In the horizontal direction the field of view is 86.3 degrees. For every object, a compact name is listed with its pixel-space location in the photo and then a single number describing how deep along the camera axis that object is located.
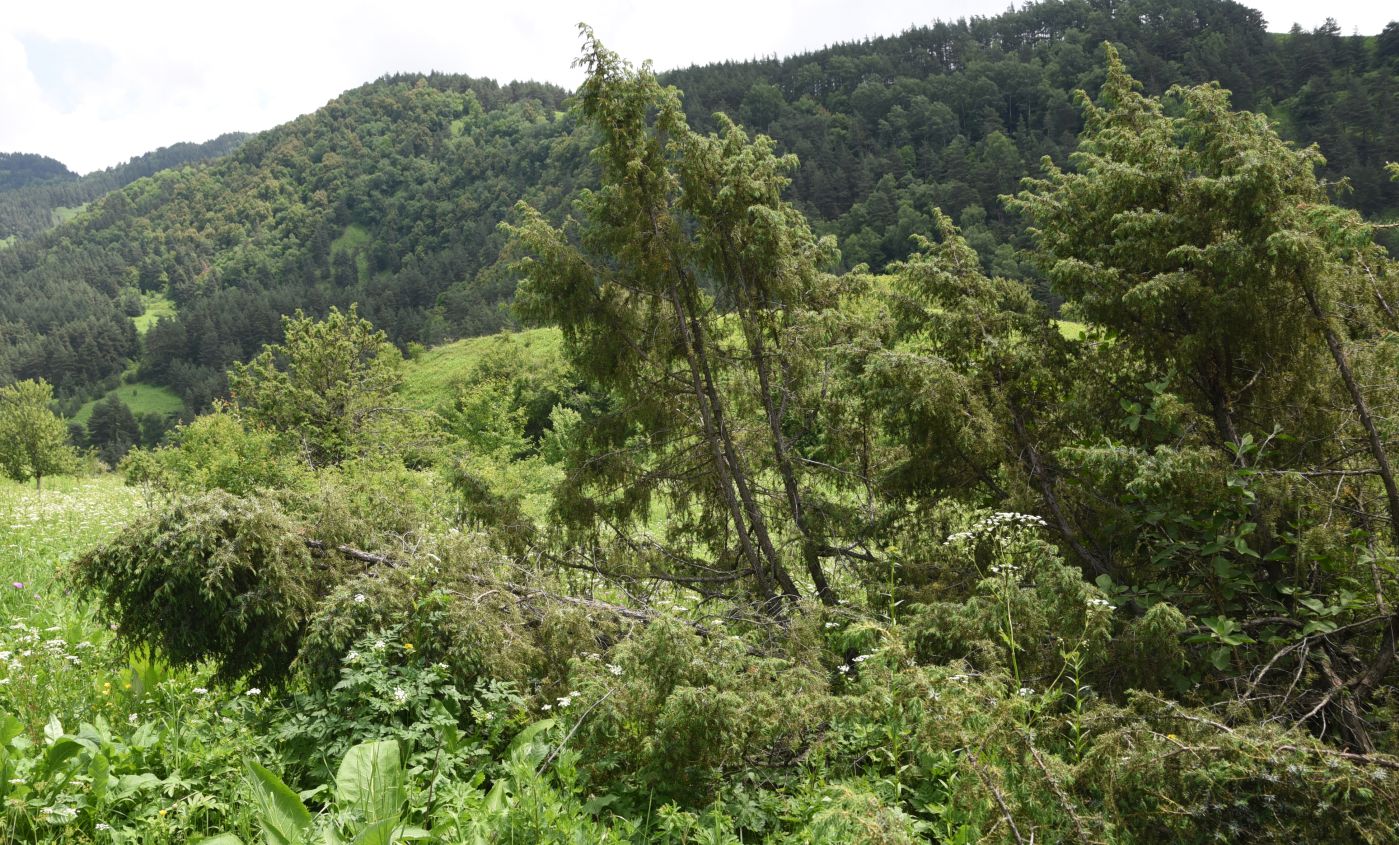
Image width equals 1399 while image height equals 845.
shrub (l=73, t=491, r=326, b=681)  4.43
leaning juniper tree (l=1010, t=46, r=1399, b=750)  4.18
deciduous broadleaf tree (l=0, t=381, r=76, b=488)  34.88
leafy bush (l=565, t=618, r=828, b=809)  3.71
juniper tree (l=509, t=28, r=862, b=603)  6.64
